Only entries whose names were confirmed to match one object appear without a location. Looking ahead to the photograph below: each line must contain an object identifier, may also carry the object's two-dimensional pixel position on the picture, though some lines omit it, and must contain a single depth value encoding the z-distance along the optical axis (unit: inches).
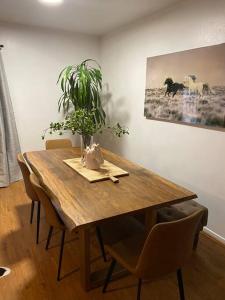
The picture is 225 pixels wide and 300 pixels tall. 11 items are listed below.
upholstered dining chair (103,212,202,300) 47.3
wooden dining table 56.2
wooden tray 77.0
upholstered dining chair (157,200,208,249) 80.7
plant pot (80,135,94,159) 93.2
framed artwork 84.2
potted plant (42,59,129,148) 134.8
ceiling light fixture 97.2
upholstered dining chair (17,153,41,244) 86.0
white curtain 133.1
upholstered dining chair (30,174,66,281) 65.7
